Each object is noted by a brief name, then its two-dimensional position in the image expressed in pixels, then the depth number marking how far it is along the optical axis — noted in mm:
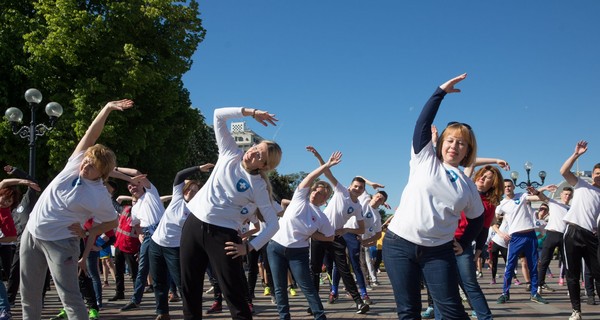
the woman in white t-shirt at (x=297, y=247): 7164
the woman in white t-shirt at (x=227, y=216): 4629
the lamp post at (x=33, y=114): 15234
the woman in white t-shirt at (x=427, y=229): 3994
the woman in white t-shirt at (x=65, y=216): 5082
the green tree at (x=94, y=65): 21750
